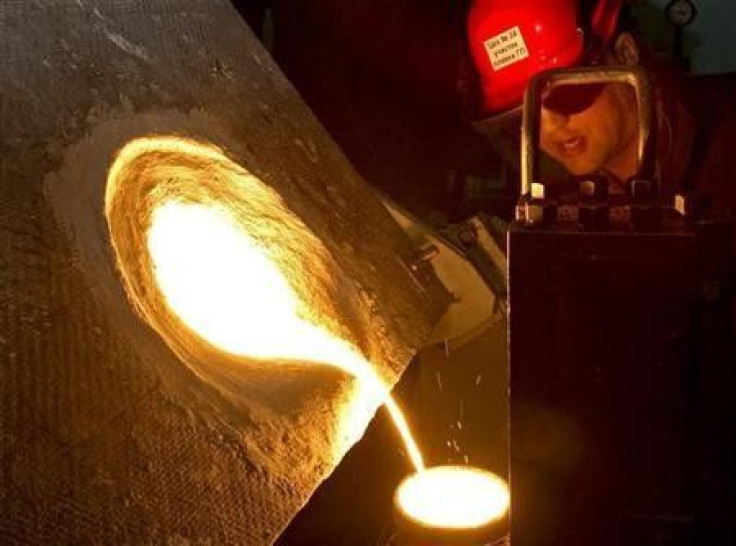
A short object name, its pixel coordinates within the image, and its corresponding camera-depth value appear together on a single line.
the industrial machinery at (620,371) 1.07
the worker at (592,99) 3.05
